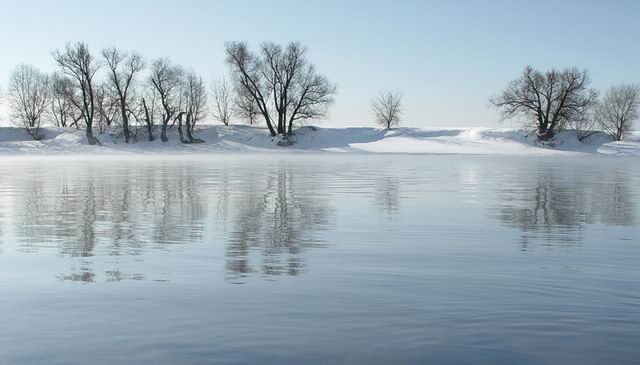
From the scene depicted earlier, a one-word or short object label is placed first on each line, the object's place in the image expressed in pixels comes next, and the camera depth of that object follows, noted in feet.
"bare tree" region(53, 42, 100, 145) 209.05
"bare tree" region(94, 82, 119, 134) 219.20
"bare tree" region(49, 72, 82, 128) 245.04
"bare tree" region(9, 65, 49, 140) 279.16
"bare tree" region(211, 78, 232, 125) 290.15
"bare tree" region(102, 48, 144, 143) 212.43
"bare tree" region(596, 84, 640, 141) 245.86
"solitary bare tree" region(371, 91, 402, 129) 317.22
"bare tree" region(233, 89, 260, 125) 222.69
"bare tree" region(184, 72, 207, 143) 222.89
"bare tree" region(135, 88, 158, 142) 216.74
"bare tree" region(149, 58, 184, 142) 220.02
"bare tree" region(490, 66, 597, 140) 218.18
